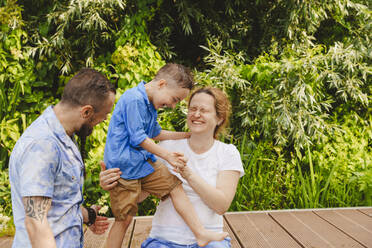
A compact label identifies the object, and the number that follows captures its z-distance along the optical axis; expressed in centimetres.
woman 181
